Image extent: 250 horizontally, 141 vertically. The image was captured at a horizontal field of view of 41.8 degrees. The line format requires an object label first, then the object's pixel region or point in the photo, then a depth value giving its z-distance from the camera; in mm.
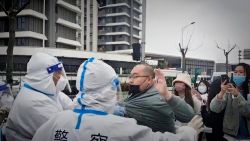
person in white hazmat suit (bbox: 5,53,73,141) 3365
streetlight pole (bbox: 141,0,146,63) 12098
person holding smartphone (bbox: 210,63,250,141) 4246
